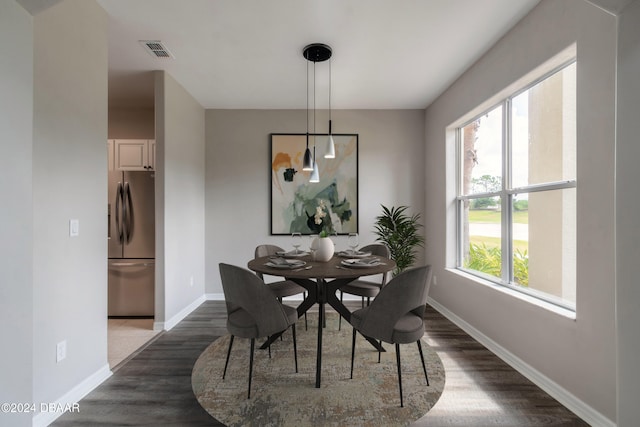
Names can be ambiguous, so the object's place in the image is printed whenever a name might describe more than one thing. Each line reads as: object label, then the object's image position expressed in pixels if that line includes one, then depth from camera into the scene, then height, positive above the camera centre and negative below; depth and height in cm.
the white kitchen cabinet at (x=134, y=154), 365 +75
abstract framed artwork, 439 +41
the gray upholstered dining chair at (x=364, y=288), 286 -75
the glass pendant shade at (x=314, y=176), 310 +40
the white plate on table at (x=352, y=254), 270 -40
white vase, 252 -32
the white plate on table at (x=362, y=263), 220 -40
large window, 208 +19
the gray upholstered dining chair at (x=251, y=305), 190 -61
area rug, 178 -125
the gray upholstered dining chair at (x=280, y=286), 281 -74
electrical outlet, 186 -89
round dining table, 202 -42
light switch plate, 195 -10
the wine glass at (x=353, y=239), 439 -40
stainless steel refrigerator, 350 -40
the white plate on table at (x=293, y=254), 270 -39
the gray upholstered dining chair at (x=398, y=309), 185 -63
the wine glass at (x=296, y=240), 437 -41
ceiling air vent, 266 +158
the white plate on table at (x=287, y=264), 216 -39
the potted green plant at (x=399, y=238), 384 -33
